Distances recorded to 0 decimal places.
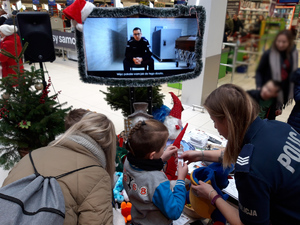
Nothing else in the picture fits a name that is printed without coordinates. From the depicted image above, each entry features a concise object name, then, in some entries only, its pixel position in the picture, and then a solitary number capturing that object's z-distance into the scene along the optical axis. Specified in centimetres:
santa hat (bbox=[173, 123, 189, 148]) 172
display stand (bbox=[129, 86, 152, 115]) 244
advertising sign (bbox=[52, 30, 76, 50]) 718
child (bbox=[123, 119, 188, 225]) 115
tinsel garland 207
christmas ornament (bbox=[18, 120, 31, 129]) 198
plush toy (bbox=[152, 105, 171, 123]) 252
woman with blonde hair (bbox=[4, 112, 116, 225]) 90
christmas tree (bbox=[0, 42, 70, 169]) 201
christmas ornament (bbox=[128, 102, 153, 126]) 220
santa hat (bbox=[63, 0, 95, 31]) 198
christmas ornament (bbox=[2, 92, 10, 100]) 201
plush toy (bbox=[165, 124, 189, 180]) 175
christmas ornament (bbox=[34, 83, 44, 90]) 210
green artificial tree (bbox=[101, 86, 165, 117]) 262
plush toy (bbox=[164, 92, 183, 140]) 233
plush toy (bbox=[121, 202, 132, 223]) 168
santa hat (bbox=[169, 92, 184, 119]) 243
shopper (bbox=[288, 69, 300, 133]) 199
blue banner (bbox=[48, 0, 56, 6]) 1130
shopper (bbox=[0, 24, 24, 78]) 358
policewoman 75
